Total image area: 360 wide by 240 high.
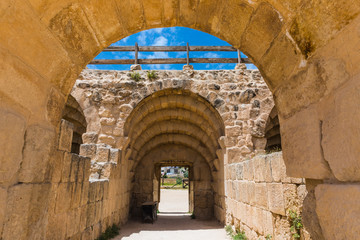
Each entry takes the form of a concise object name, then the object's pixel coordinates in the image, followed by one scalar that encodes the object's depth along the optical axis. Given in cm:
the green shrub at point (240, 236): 479
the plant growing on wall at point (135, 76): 667
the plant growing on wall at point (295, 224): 289
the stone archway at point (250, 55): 99
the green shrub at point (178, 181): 2607
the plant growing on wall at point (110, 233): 507
